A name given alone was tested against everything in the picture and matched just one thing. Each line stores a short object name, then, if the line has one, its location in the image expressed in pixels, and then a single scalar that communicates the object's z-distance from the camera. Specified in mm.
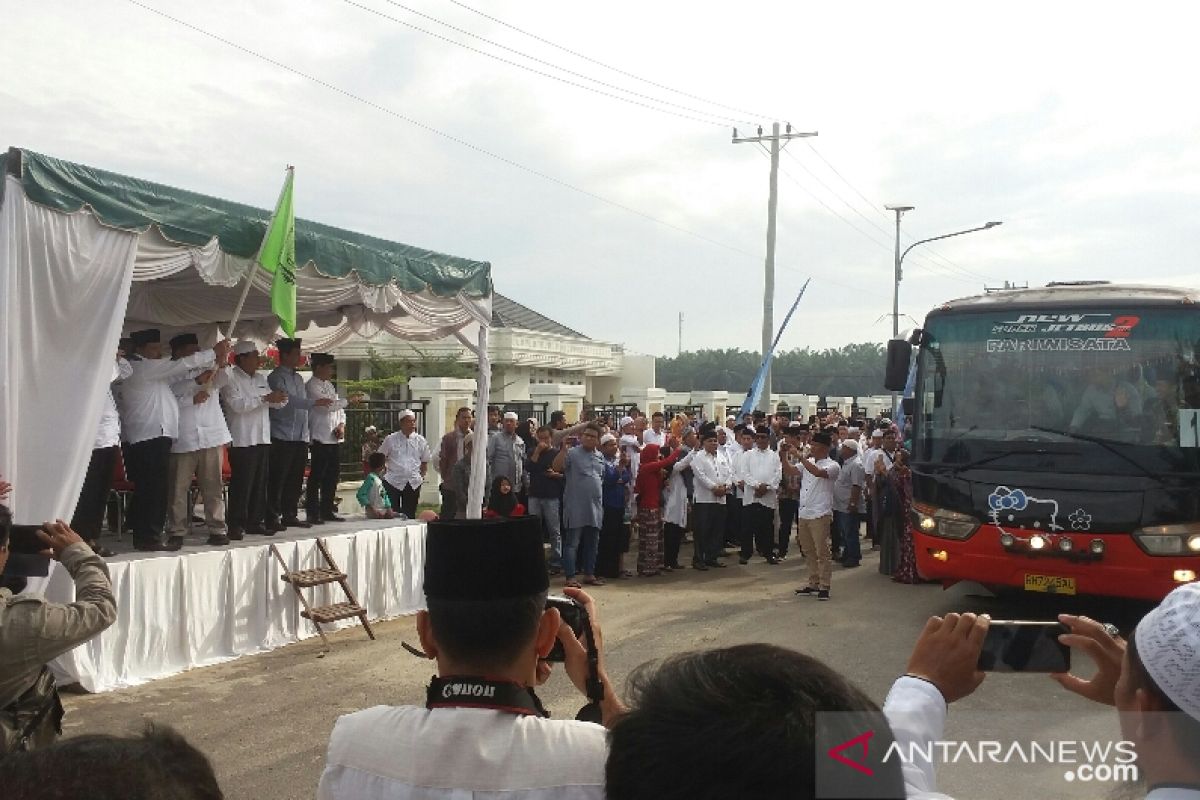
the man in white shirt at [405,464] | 12242
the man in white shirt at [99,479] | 7548
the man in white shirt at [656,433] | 15289
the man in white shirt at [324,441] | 10117
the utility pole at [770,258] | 26391
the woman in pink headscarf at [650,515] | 12375
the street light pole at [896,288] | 30844
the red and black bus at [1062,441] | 7688
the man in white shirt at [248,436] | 8883
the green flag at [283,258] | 7629
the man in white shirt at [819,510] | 10516
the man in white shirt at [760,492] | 13133
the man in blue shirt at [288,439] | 9656
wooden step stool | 8359
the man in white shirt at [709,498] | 12680
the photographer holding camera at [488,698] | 1900
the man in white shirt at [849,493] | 12453
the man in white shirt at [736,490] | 13406
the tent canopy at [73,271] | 6238
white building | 35906
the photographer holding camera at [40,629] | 2934
